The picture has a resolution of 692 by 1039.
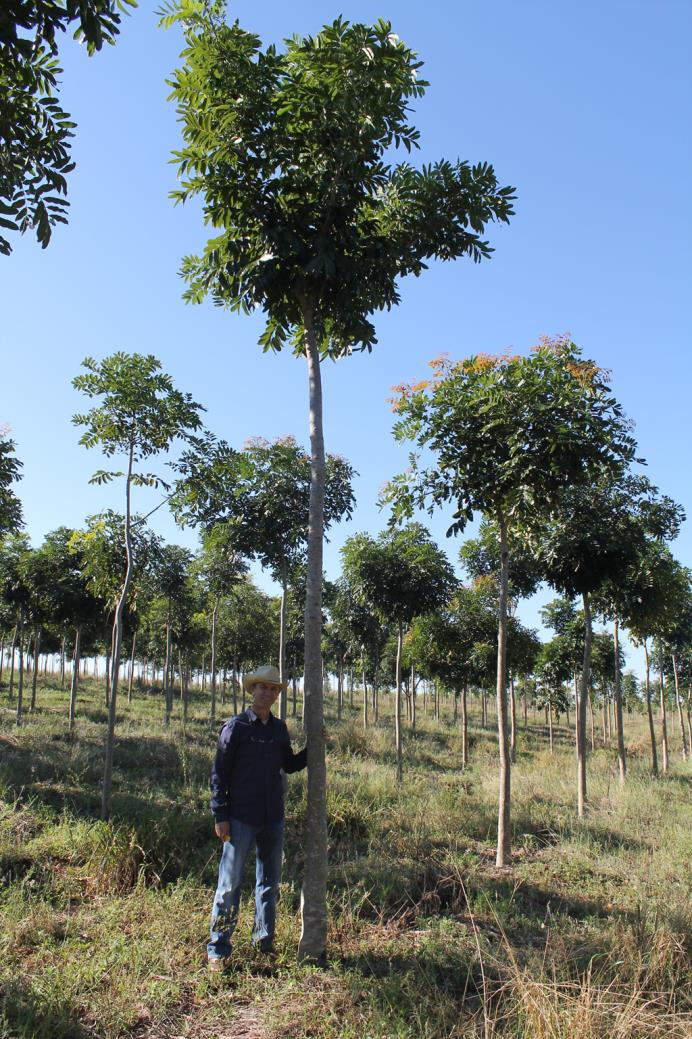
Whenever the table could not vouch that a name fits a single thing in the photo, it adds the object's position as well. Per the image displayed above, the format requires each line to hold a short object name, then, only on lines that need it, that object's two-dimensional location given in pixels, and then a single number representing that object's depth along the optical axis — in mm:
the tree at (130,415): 8117
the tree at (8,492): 10156
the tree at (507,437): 6883
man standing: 4363
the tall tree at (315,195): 4566
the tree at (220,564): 12492
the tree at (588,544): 10141
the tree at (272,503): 12172
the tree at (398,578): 13938
